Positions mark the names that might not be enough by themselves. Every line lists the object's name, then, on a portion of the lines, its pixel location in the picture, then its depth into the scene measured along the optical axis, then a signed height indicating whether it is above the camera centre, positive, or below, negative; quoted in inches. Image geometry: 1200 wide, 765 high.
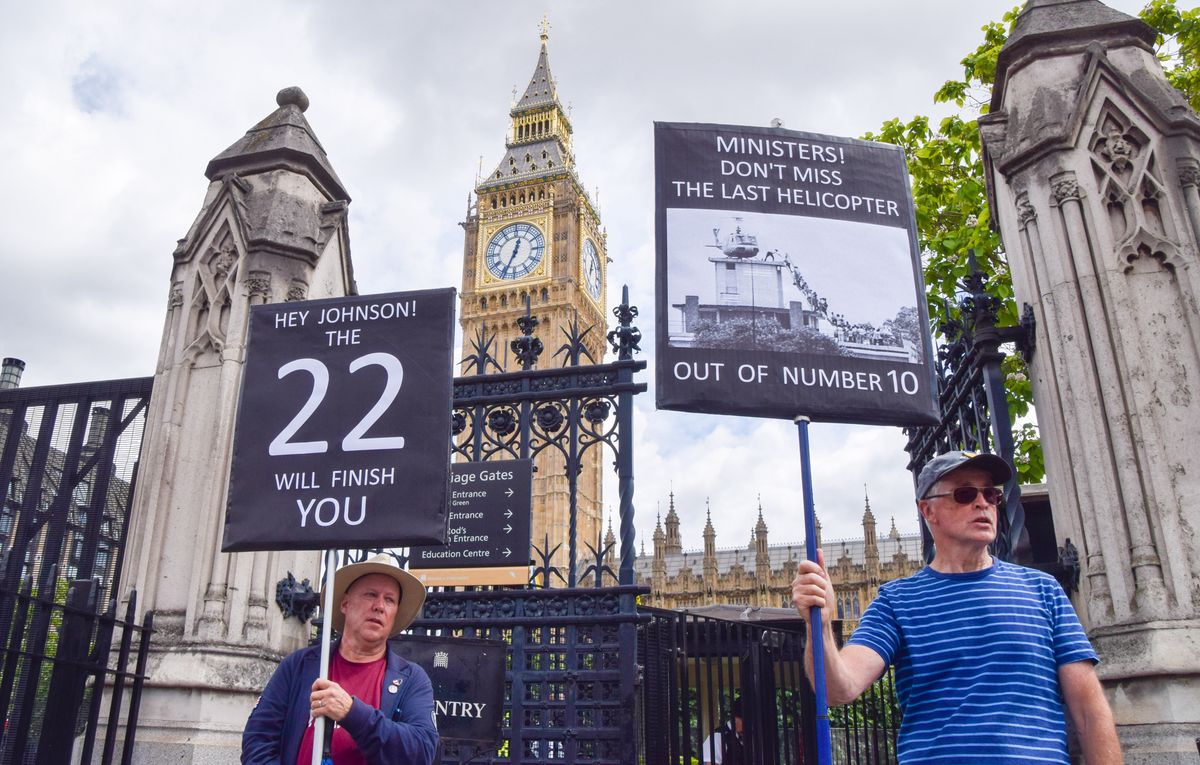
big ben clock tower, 2977.4 +1516.1
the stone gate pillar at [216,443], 241.4 +82.5
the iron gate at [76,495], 243.8 +69.2
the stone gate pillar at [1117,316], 185.9 +91.4
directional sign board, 292.4 +64.9
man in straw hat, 120.0 +6.8
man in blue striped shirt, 102.5 +10.4
